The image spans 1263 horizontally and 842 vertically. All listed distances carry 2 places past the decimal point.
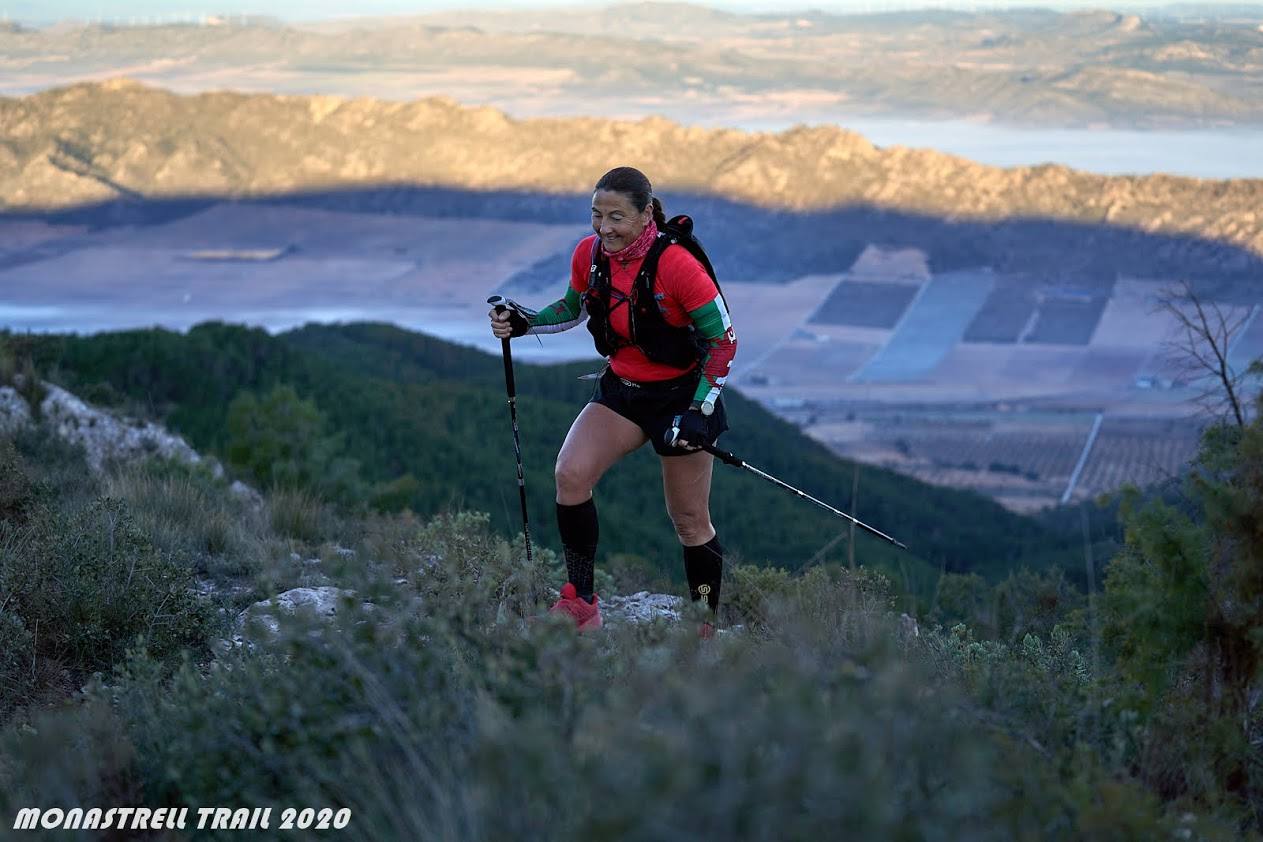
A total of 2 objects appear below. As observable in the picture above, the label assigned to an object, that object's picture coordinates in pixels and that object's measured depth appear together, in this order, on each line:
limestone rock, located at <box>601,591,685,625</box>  6.12
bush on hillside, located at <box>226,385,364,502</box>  23.14
